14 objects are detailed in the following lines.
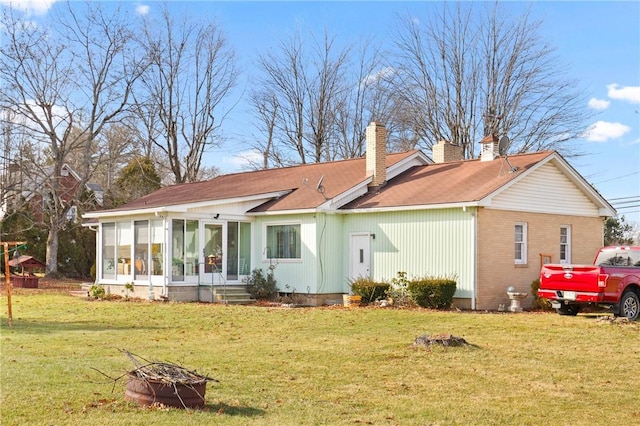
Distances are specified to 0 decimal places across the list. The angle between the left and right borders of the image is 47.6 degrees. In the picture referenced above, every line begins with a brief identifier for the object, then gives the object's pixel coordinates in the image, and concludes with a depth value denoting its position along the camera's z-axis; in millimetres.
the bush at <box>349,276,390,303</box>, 21781
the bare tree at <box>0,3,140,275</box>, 33562
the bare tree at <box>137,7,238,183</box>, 44625
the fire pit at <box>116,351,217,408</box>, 8055
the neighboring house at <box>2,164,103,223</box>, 34656
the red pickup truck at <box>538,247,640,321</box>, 17375
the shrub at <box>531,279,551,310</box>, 21062
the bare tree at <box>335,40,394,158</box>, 46625
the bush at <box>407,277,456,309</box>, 20250
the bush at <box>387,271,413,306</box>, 21312
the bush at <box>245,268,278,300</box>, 23953
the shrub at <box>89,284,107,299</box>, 24156
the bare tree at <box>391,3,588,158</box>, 41938
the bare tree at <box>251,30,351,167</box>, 46781
